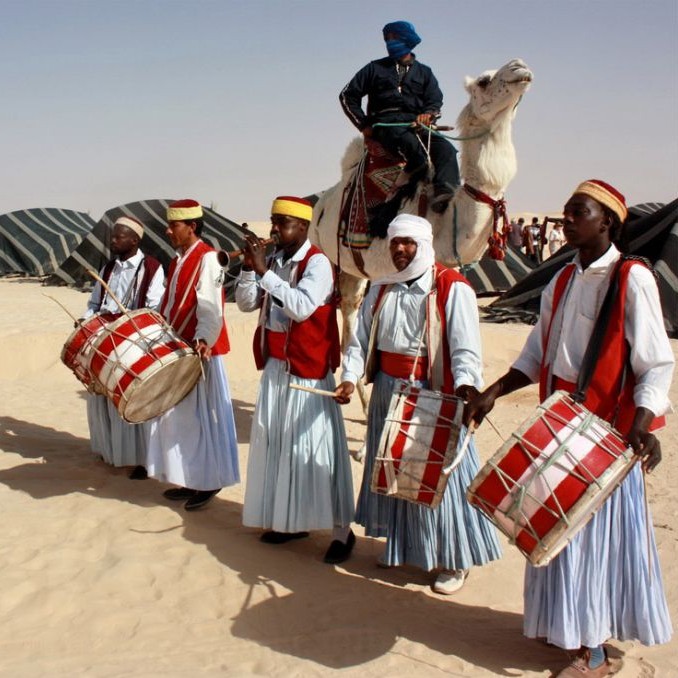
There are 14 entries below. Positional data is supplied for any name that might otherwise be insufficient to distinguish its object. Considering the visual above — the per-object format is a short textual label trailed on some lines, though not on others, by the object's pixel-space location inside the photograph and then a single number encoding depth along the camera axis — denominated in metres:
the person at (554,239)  23.41
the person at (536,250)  17.63
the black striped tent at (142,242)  16.56
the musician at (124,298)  5.77
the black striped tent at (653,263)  12.18
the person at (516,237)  19.38
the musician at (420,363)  3.92
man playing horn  4.42
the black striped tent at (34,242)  19.00
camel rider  6.78
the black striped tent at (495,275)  16.12
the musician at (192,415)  5.18
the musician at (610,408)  3.10
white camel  6.22
